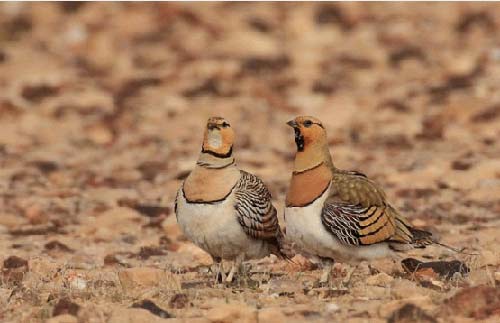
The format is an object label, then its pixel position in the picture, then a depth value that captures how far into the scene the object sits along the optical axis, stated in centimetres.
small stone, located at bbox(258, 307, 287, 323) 1173
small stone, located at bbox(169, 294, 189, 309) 1246
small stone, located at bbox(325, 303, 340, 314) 1212
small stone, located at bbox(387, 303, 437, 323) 1140
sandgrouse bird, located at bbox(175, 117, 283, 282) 1374
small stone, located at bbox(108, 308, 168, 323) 1191
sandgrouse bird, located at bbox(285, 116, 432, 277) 1343
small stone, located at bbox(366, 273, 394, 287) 1374
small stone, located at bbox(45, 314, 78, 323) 1181
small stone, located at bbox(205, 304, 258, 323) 1177
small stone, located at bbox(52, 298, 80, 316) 1202
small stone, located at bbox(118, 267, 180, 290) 1395
